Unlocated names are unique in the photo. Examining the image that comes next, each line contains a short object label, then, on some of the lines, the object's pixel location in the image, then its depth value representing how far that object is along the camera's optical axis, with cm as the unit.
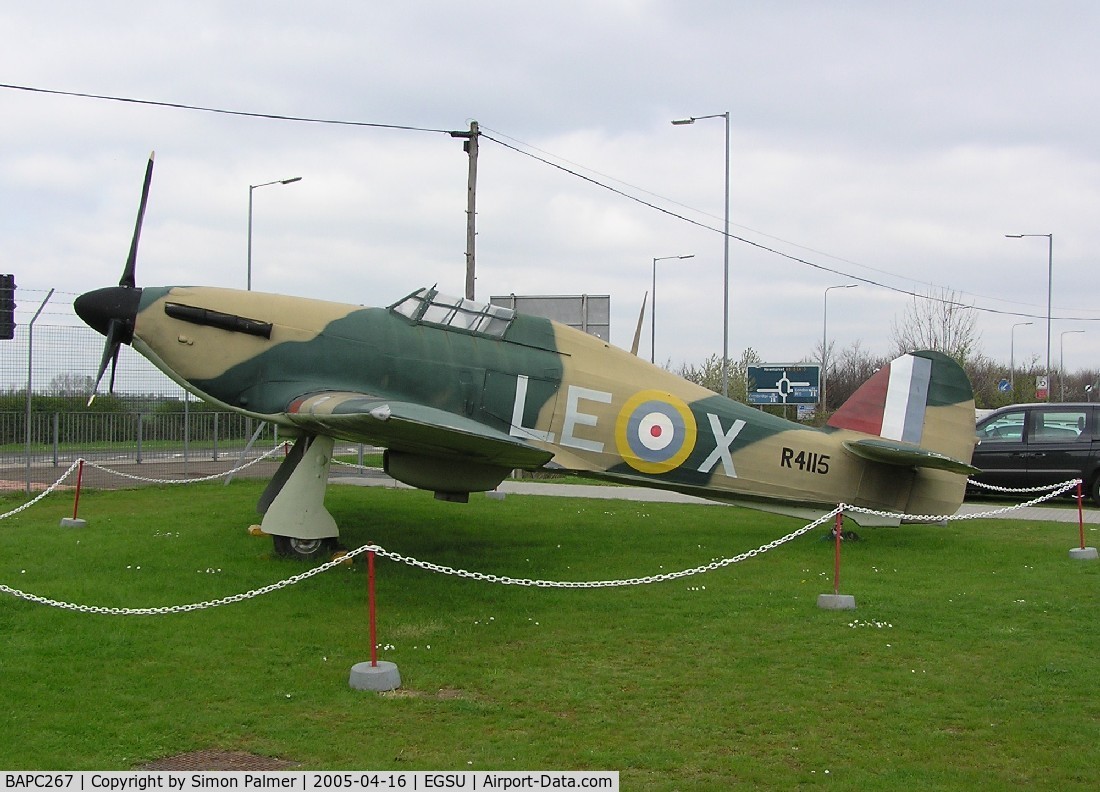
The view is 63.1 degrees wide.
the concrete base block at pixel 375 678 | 520
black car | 1579
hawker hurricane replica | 873
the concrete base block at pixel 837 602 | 723
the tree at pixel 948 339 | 3534
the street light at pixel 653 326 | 3637
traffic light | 1427
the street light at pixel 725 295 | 2202
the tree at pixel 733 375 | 3653
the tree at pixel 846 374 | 5656
